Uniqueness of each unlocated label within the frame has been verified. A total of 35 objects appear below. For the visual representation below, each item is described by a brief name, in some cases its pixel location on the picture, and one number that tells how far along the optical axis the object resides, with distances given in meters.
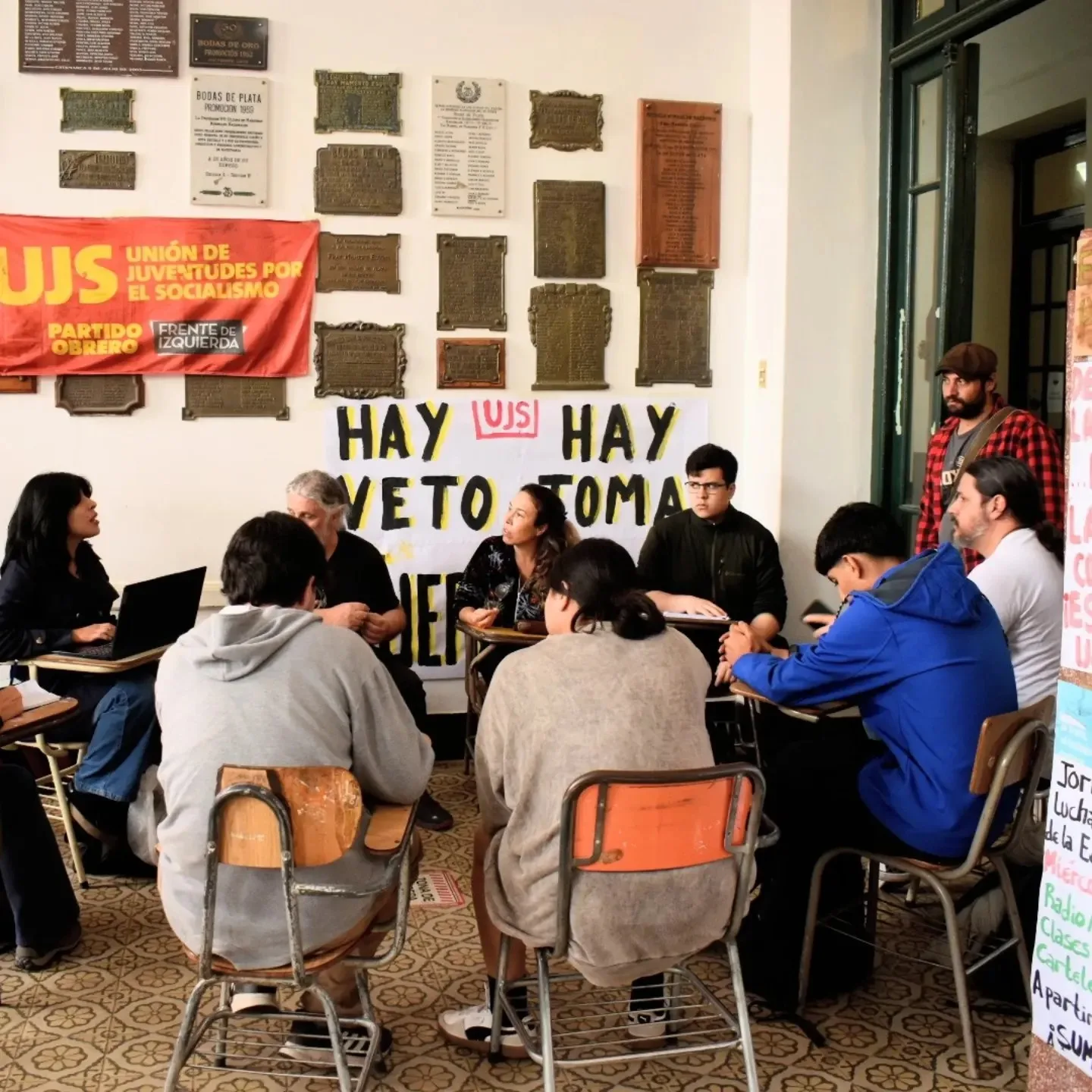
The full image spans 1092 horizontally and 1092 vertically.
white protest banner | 5.11
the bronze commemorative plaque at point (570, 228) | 5.14
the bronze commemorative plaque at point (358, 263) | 5.00
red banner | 4.81
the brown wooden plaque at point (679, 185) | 5.20
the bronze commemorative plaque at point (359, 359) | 5.03
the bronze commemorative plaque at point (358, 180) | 4.96
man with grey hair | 4.18
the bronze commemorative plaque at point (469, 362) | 5.11
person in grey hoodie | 2.37
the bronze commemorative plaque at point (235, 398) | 4.96
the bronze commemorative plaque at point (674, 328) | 5.27
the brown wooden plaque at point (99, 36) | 4.70
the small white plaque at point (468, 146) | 5.02
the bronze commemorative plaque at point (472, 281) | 5.09
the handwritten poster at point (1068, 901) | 2.17
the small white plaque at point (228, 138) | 4.84
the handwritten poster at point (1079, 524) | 2.16
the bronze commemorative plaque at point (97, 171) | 4.78
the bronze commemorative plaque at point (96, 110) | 4.75
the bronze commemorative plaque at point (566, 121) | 5.10
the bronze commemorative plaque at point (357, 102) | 4.93
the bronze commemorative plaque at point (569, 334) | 5.18
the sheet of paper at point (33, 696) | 3.10
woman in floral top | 4.39
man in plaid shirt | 4.21
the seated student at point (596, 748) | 2.33
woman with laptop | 3.66
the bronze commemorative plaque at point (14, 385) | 4.82
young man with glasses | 4.64
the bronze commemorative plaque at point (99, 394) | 4.86
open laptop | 3.63
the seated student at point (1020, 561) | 3.31
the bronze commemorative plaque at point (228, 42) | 4.82
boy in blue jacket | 2.80
